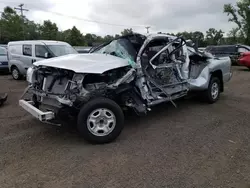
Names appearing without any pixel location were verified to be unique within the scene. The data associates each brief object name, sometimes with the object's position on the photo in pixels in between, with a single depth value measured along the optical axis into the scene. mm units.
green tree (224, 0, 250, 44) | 28689
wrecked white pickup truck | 3134
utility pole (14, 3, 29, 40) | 42938
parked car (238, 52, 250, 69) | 11100
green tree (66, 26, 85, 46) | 46039
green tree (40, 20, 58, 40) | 45511
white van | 7821
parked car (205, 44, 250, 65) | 12819
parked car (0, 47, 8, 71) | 10320
